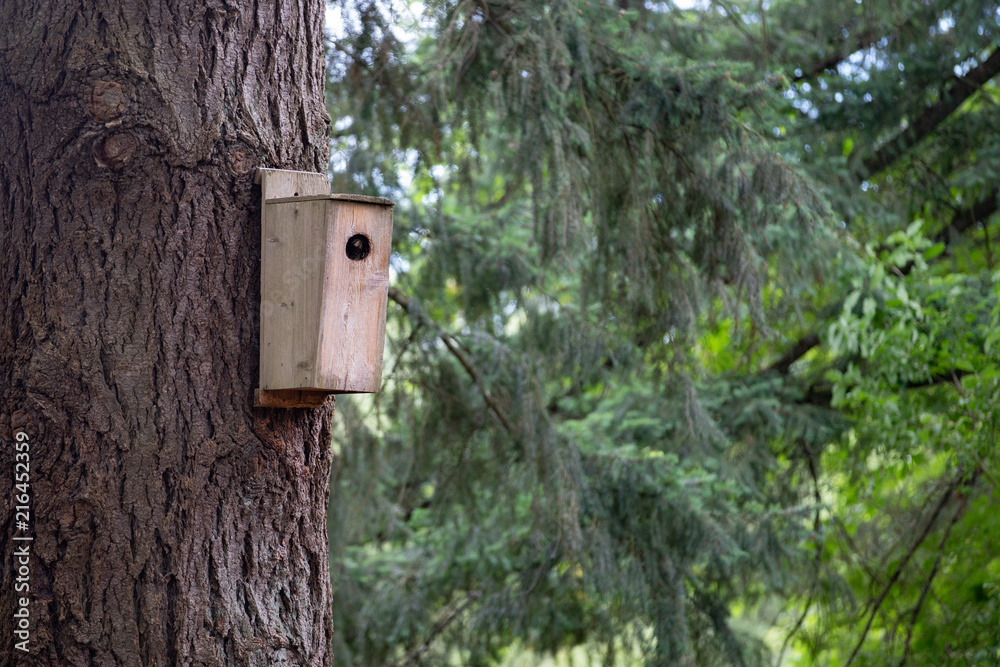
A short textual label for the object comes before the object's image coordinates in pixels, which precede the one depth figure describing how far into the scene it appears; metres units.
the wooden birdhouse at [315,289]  6.10
